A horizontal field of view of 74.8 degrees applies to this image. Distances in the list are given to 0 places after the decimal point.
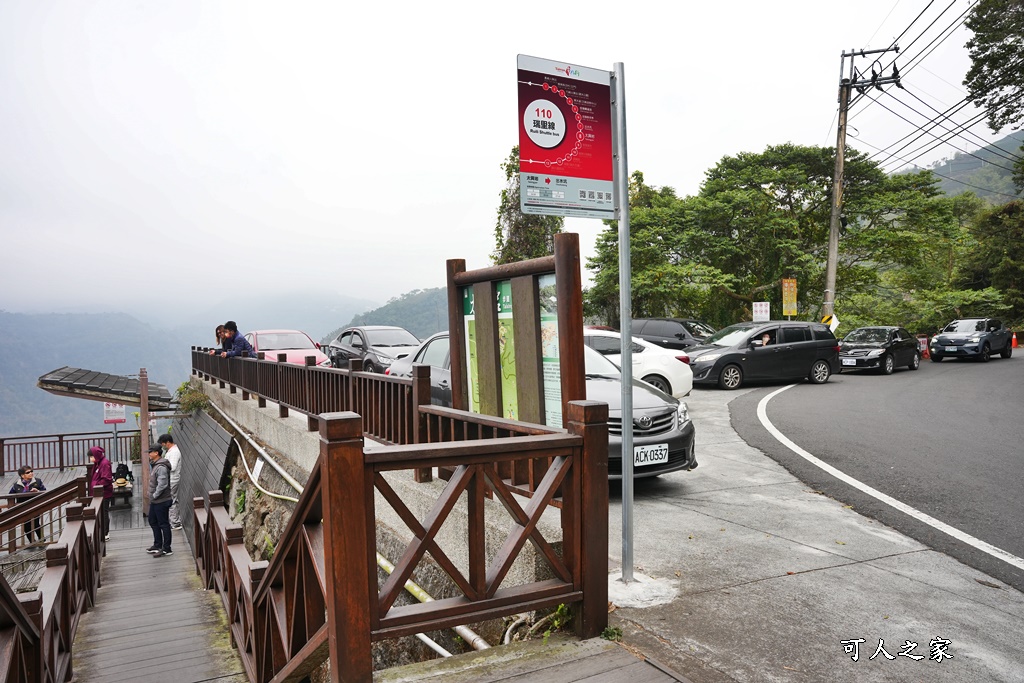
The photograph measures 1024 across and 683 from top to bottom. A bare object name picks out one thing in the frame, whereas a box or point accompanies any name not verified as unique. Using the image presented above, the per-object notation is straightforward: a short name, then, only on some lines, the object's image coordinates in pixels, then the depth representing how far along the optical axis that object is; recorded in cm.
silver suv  2323
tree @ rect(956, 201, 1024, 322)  3366
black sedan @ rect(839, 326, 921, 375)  1977
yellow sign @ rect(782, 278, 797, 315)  2061
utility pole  2202
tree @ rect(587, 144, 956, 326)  2556
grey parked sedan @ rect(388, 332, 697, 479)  608
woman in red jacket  1661
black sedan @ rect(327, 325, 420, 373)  1452
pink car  1781
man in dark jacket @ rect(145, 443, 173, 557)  1173
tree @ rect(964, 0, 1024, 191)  1861
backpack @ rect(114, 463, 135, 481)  2164
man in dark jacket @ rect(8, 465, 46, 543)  1488
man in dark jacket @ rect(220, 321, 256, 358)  1529
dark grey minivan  1620
